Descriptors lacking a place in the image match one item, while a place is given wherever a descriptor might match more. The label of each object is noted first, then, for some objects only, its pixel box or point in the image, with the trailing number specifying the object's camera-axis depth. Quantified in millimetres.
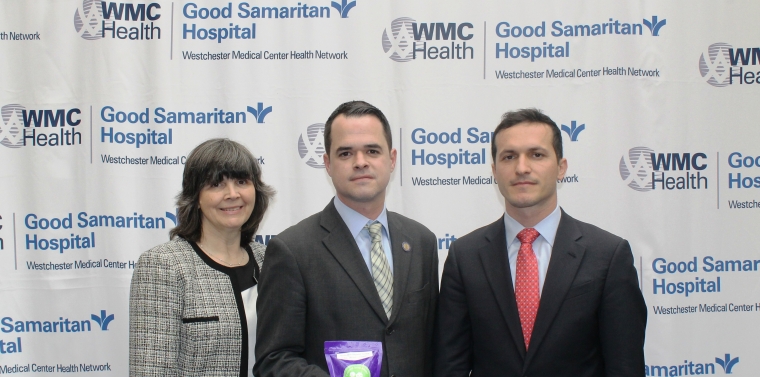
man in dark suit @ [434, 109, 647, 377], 2127
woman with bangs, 2429
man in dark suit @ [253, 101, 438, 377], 2172
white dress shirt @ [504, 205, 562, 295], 2271
